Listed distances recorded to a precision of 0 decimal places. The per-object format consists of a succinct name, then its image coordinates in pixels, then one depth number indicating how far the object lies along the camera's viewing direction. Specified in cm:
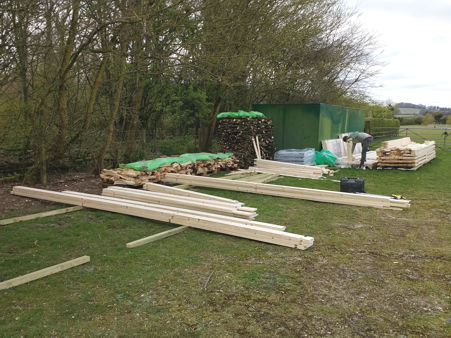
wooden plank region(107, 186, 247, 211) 650
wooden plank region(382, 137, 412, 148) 1367
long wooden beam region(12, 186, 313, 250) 493
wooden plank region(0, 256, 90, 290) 359
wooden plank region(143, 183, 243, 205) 704
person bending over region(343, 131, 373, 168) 1223
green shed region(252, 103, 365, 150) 1405
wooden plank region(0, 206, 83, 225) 583
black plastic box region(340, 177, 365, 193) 826
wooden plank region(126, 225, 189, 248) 482
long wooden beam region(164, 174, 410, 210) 727
